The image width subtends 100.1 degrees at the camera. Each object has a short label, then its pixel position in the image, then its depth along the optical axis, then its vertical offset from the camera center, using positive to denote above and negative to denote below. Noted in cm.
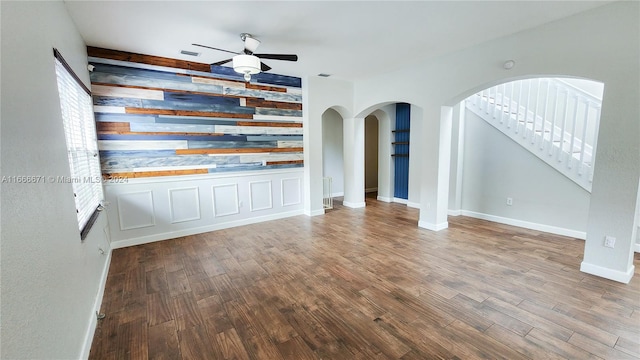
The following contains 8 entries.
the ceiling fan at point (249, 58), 314 +104
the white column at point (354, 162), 639 -42
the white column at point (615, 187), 274 -50
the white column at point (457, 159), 533 -33
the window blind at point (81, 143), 243 +7
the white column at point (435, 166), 451 -40
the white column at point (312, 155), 559 -20
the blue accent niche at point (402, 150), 680 -17
